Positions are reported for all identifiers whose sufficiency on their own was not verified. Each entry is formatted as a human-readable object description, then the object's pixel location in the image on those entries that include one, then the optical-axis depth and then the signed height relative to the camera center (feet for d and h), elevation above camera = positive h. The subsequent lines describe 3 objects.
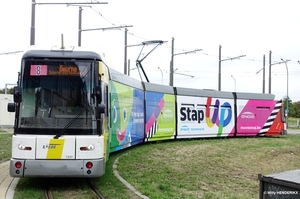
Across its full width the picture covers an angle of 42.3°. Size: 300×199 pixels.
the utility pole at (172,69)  92.06 +9.29
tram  27.76 -0.67
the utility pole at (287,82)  154.15 +11.34
